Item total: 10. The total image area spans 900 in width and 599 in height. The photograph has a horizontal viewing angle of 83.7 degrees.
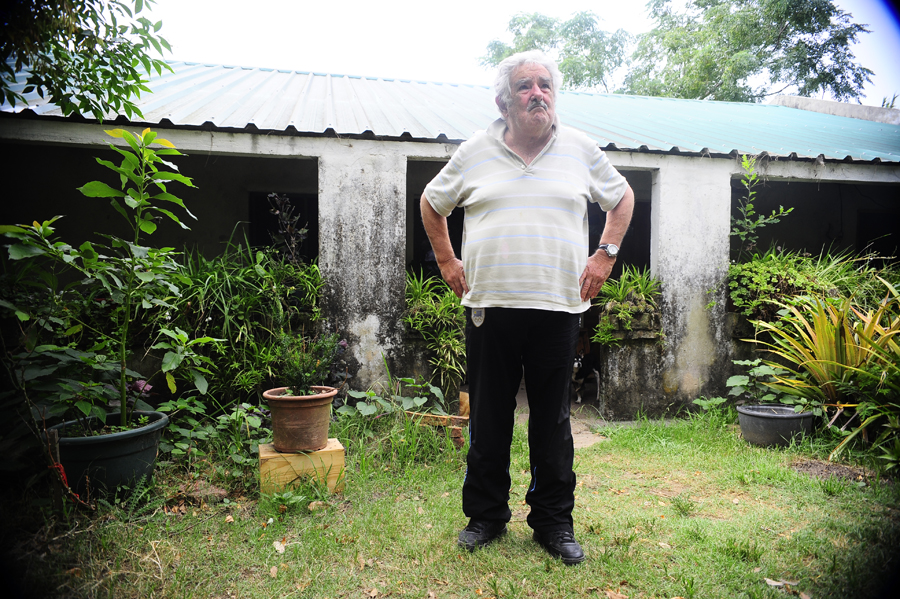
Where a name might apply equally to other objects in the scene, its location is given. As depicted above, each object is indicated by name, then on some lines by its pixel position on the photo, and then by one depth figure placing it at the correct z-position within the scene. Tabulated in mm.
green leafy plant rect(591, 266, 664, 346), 4523
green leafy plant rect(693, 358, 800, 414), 4231
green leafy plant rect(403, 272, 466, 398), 4117
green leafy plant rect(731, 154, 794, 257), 4746
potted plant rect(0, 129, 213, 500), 2352
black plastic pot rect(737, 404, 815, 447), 3688
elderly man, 2059
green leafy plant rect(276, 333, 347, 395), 3008
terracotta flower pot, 2852
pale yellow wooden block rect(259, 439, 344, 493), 2814
